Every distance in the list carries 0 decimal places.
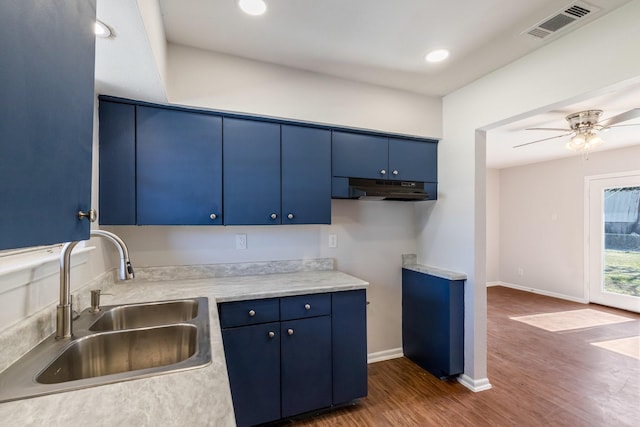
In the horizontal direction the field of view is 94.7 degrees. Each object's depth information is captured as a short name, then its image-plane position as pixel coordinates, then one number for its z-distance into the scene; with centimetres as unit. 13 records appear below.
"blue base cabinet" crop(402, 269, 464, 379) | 243
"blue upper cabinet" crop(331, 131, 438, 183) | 241
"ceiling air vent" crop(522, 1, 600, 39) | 154
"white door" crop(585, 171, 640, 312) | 429
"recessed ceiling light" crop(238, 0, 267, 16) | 154
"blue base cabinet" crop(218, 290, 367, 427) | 182
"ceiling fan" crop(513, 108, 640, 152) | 287
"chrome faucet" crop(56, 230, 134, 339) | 111
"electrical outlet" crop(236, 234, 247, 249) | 235
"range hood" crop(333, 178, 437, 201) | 239
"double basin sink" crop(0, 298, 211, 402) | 84
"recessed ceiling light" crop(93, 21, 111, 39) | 113
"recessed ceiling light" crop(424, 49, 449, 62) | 199
